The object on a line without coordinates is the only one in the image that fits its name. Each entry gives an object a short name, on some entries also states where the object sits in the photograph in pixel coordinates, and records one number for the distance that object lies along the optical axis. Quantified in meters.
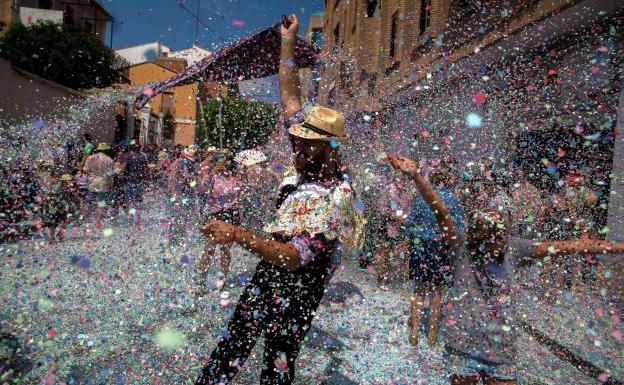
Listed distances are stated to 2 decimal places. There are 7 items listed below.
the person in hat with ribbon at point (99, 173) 8.66
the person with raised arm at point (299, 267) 1.99
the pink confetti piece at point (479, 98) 9.05
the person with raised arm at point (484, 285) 2.33
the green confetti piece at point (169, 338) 3.50
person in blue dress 4.10
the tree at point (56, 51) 25.42
